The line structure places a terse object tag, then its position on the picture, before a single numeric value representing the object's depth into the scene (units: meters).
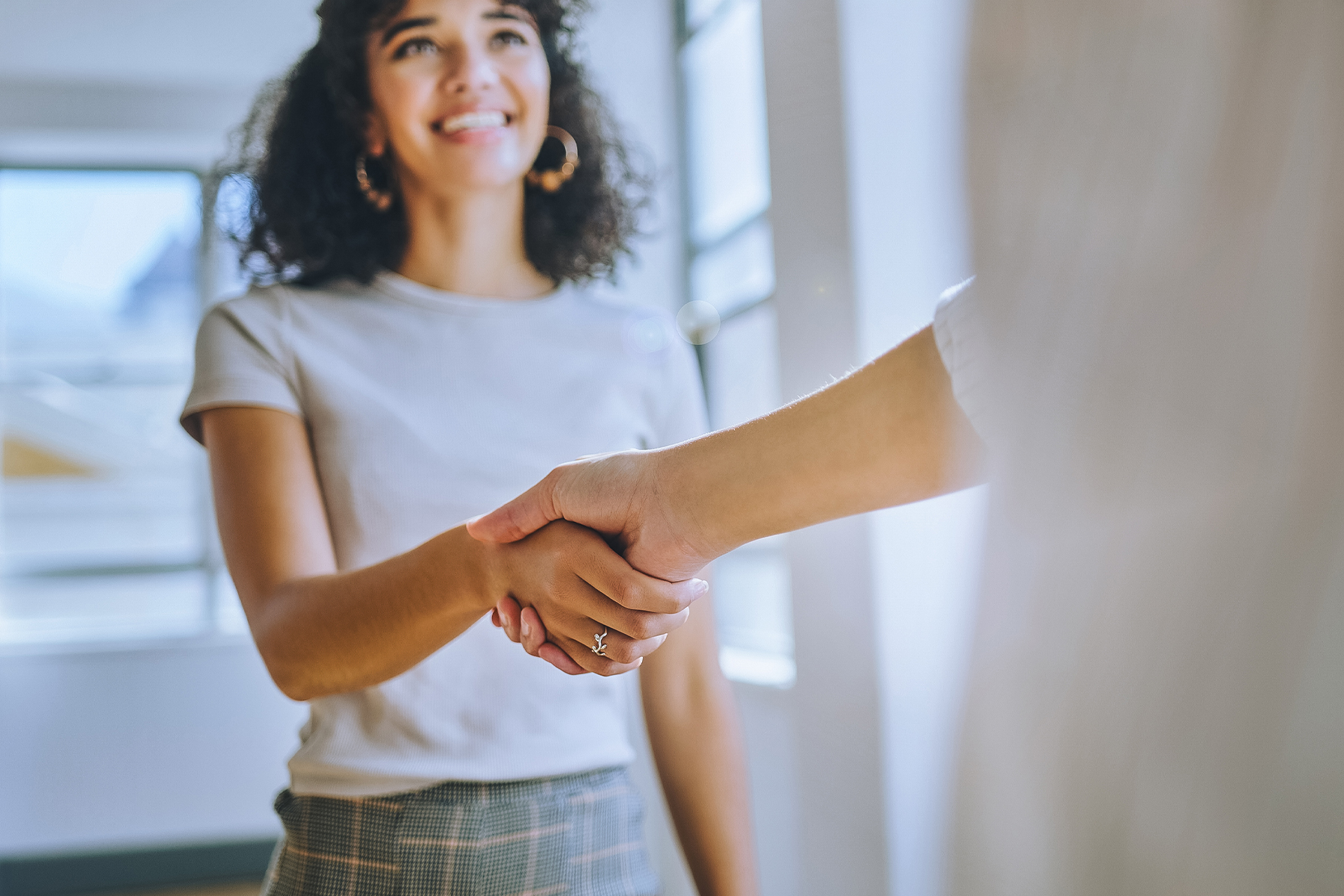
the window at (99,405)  2.07
